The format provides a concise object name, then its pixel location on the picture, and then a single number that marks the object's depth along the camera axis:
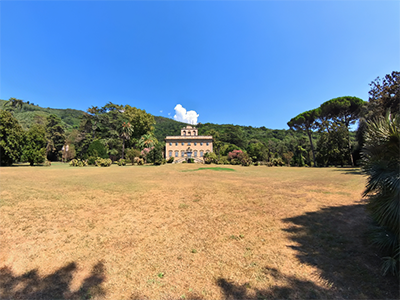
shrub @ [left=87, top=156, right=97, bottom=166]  29.84
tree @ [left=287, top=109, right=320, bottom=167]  34.38
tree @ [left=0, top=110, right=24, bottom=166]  23.53
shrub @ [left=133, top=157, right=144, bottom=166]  32.05
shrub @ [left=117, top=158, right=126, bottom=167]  30.63
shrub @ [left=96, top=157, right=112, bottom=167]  28.32
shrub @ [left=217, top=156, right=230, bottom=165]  36.83
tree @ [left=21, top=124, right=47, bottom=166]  25.12
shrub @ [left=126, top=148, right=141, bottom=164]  34.09
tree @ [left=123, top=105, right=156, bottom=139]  45.86
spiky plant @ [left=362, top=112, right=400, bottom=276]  3.09
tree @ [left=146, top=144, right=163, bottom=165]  31.94
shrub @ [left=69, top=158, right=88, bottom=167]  27.81
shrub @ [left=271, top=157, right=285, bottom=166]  35.14
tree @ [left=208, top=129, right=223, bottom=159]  58.12
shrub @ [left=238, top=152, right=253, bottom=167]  34.41
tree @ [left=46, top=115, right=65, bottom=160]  43.00
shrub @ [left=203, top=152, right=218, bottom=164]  37.75
